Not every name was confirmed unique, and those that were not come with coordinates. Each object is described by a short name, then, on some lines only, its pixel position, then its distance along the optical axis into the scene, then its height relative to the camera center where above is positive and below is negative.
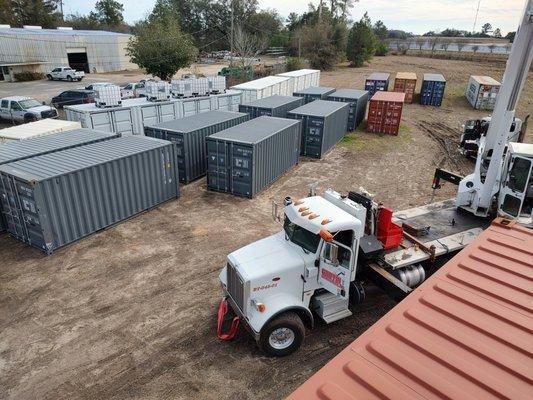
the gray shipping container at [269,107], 23.08 -3.76
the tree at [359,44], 66.06 +0.40
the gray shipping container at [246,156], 16.38 -4.85
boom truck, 8.09 -4.60
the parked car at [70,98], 33.34 -5.02
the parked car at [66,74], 51.38 -4.70
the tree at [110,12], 97.56 +6.83
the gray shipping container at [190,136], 17.75 -4.28
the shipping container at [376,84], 40.41 -3.78
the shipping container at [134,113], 19.42 -3.86
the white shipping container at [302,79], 36.58 -3.36
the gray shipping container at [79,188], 12.06 -4.94
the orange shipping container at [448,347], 4.39 -3.71
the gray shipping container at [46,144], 13.93 -4.14
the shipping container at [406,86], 40.50 -3.86
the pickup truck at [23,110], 28.35 -5.26
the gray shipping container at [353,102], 28.67 -4.05
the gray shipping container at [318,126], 22.19 -4.59
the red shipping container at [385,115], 27.96 -4.77
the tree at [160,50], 39.28 -0.95
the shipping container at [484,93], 36.72 -4.03
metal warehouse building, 52.56 -1.81
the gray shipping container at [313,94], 29.45 -3.67
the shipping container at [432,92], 38.62 -4.20
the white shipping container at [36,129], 16.97 -4.20
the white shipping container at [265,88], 27.91 -3.29
